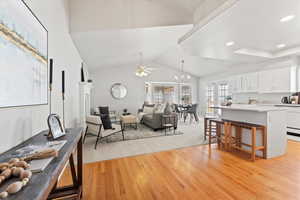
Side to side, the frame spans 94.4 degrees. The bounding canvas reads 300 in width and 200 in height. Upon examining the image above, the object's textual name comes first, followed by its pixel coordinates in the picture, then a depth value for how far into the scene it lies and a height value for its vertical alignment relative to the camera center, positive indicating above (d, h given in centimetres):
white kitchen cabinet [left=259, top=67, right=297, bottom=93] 447 +67
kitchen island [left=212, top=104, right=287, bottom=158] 270 -50
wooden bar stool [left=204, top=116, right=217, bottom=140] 378 -77
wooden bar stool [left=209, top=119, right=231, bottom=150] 303 -80
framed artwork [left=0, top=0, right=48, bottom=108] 104 +40
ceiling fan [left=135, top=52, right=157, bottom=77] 552 +116
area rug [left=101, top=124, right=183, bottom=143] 413 -111
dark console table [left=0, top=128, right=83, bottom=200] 56 -37
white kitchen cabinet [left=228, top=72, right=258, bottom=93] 558 +74
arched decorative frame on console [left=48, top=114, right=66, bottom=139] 132 -27
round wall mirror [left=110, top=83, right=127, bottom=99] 746 +49
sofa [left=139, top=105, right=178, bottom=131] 500 -72
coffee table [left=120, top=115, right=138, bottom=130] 514 -74
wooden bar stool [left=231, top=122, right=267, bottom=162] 257 -76
